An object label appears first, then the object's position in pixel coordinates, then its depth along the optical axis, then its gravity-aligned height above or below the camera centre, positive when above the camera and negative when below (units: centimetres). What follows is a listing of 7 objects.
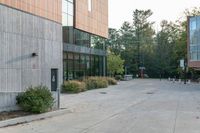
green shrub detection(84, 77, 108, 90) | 2676 -168
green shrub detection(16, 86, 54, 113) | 1140 -141
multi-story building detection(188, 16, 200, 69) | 4834 +405
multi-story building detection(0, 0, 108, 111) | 1465 +149
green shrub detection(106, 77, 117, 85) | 3372 -188
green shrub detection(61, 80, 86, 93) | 2310 -176
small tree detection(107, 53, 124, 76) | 5256 +22
